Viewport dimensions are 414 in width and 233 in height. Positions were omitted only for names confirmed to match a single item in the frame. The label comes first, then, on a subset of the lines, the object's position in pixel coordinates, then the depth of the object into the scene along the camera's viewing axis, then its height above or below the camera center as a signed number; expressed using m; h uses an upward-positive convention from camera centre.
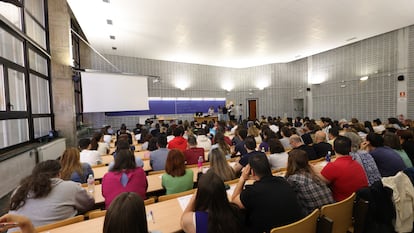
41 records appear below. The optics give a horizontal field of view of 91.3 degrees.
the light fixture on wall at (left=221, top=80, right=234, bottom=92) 16.97 +2.04
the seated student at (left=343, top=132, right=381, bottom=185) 2.84 -0.83
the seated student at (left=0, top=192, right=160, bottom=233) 1.18 -0.62
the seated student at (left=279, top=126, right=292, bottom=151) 5.28 -0.75
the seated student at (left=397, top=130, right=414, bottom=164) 3.80 -0.70
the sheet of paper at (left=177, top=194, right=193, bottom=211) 2.22 -1.04
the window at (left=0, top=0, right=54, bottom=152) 4.34 +0.96
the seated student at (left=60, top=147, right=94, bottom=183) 2.89 -0.78
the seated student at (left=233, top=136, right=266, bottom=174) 3.30 -0.79
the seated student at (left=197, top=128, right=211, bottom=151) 5.52 -0.89
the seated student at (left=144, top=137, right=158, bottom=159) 4.66 -0.79
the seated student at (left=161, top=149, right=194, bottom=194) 2.73 -0.89
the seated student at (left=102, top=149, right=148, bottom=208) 2.43 -0.82
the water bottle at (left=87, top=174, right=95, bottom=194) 2.79 -1.00
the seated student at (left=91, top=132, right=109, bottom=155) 4.67 -0.87
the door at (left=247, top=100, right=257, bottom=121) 16.85 -0.03
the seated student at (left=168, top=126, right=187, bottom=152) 4.86 -0.80
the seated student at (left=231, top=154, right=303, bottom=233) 1.73 -0.82
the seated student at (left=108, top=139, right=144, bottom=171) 3.63 -0.67
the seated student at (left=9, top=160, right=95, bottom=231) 1.85 -0.80
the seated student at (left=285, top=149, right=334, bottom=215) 2.13 -0.84
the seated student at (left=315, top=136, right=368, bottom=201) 2.42 -0.84
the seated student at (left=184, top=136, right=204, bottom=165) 4.29 -0.91
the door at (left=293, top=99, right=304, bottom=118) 15.67 +0.05
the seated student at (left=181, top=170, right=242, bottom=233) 1.48 -0.77
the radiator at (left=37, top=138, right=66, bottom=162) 5.06 -1.02
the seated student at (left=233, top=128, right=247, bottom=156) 4.65 -0.88
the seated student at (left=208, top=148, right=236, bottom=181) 2.95 -0.81
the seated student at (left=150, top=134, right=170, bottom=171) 3.89 -0.91
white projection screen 9.38 +1.00
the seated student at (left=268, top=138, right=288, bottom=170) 3.48 -0.84
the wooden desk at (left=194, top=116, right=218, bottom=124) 14.46 -0.67
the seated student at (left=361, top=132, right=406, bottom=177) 3.03 -0.80
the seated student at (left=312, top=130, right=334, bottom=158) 4.28 -0.87
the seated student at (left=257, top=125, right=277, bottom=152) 4.81 -0.83
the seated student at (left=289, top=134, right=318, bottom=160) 3.96 -0.74
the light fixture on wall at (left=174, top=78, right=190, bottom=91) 14.98 +1.96
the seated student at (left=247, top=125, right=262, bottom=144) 6.32 -0.77
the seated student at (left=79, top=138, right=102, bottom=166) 4.03 -0.84
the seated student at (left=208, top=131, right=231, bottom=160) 4.48 -0.77
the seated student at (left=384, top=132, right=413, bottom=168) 3.31 -0.61
